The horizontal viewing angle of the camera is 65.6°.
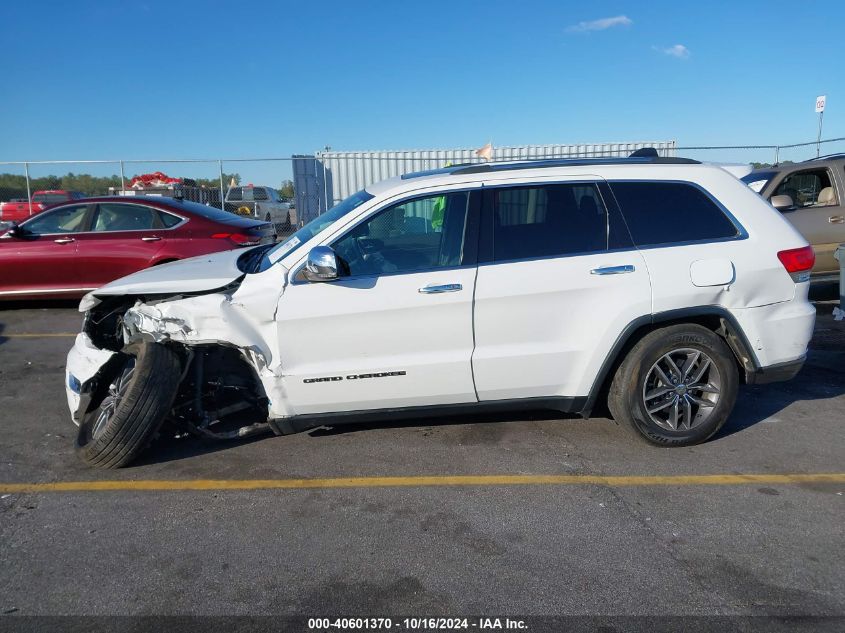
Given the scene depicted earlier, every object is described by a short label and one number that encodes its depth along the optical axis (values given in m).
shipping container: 18.67
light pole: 15.63
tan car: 8.50
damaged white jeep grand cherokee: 4.11
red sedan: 8.94
